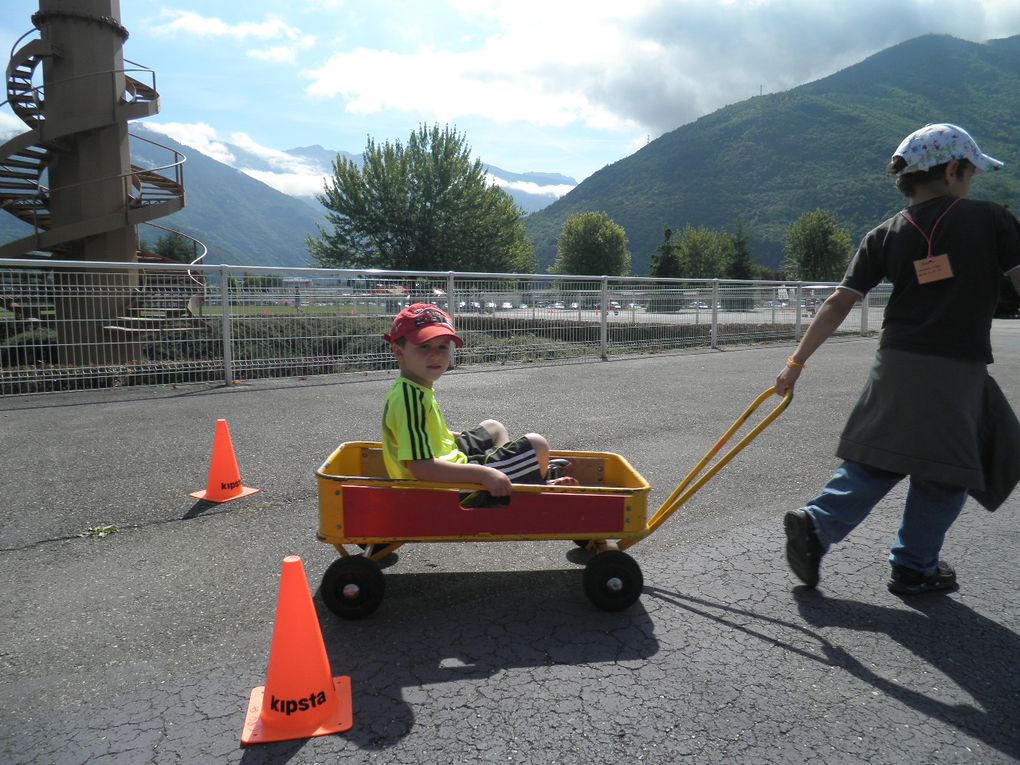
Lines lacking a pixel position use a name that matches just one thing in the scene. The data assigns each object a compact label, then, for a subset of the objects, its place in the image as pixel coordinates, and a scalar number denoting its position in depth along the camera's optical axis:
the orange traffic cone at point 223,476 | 4.61
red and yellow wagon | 2.80
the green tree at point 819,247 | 74.12
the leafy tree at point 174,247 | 85.08
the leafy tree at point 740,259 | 71.00
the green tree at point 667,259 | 71.88
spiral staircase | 16.67
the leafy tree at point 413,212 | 43.38
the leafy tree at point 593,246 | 86.94
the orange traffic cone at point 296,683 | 2.15
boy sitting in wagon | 2.83
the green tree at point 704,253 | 89.94
